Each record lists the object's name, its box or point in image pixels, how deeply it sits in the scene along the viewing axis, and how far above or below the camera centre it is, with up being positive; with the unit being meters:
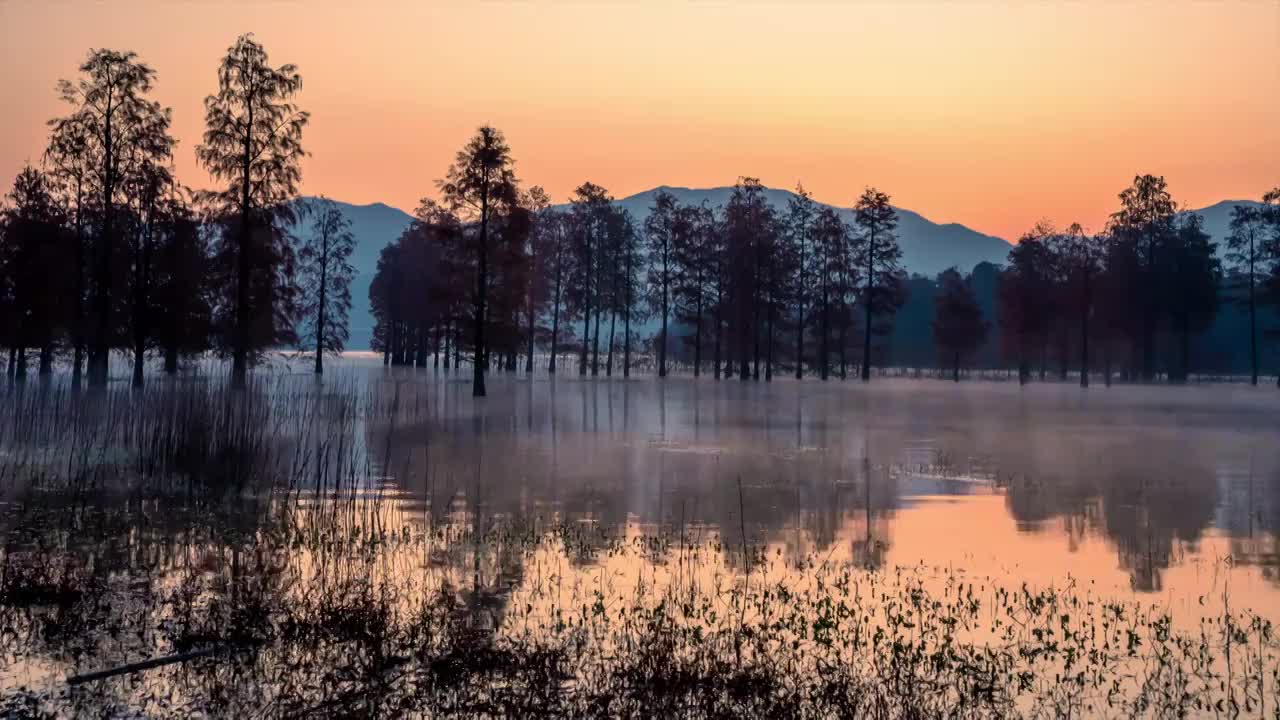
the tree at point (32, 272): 51.87 +4.55
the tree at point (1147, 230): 88.62 +13.75
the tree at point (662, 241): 94.06 +12.20
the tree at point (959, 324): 106.56 +5.81
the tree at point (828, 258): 95.75 +11.18
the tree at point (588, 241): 95.56 +12.25
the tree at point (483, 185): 55.72 +10.01
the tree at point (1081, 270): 88.31 +10.00
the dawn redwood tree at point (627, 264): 97.31 +10.35
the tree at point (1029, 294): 97.44 +8.40
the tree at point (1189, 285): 97.62 +9.52
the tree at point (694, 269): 93.25 +9.57
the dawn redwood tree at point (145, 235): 44.41 +6.13
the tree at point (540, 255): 93.20 +10.82
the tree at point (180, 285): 49.12 +3.77
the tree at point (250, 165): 45.25 +8.89
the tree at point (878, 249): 94.34 +11.89
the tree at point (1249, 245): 89.44 +12.44
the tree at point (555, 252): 95.81 +11.17
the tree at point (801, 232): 95.25 +13.65
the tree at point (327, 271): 87.38 +8.26
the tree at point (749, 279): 88.25 +8.31
